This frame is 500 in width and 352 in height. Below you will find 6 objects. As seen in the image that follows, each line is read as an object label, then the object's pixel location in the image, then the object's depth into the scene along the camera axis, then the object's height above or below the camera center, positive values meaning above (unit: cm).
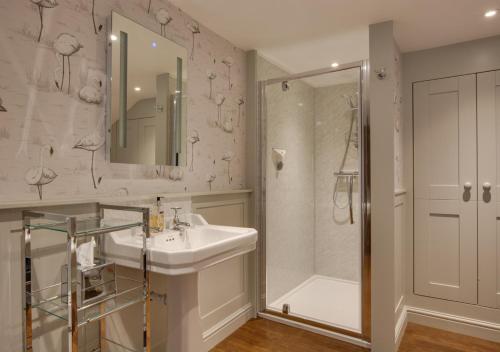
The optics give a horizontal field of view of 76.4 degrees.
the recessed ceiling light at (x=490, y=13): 210 +106
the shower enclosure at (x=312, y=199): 259 -23
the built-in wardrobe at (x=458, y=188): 251 -13
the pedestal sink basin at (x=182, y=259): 140 -40
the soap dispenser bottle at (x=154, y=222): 183 -27
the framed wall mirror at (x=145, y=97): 172 +47
